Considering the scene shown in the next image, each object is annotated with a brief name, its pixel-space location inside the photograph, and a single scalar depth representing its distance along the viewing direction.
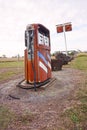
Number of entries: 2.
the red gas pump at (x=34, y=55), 2.48
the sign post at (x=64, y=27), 8.35
